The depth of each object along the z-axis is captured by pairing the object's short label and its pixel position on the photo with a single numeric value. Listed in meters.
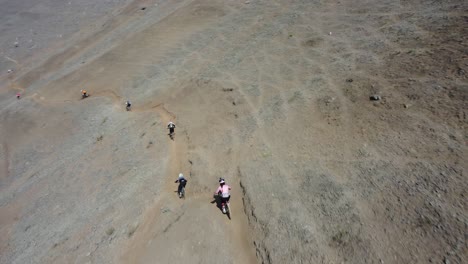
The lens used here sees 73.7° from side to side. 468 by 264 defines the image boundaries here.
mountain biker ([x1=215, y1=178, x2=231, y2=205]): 16.16
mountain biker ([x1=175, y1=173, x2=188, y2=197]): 18.27
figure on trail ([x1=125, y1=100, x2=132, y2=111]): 32.12
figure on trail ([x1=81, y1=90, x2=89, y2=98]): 39.44
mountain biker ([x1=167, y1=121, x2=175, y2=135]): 24.72
